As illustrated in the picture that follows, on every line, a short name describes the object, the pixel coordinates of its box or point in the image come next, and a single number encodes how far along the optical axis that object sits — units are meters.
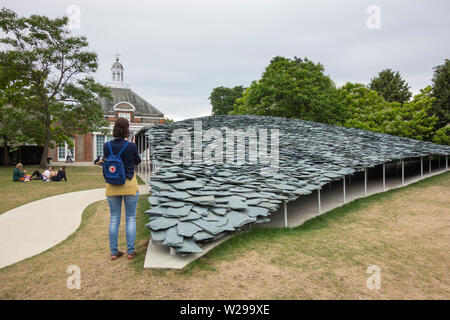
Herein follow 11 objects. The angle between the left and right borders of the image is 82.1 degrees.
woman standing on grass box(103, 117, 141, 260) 3.91
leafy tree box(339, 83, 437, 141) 25.16
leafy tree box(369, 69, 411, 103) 33.41
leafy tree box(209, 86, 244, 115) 46.97
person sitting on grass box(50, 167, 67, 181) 14.91
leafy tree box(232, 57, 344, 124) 24.03
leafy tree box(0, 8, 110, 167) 20.08
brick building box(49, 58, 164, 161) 34.09
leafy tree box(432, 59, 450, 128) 26.98
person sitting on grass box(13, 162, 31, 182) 13.91
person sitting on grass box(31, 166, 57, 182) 14.76
